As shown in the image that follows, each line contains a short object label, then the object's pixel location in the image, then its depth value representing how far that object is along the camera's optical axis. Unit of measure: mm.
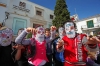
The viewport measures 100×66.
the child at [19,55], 1666
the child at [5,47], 1567
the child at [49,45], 2273
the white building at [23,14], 10427
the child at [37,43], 1592
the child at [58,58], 2055
